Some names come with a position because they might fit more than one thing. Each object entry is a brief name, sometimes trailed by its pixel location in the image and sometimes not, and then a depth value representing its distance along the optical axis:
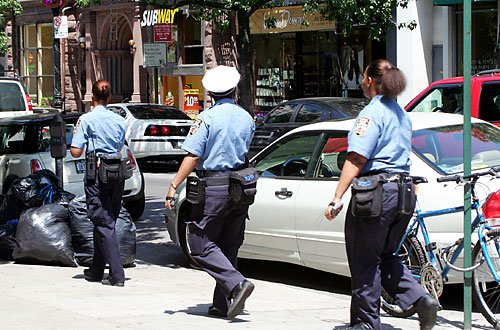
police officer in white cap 7.15
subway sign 31.62
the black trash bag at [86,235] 10.02
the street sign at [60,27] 26.16
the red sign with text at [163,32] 32.25
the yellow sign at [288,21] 26.88
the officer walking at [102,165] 8.77
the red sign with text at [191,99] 31.83
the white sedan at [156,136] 21.34
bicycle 6.95
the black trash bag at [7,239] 10.25
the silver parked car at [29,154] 12.59
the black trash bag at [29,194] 10.63
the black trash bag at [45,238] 9.94
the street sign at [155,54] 30.92
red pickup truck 13.01
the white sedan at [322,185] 7.89
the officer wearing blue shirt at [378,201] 6.27
